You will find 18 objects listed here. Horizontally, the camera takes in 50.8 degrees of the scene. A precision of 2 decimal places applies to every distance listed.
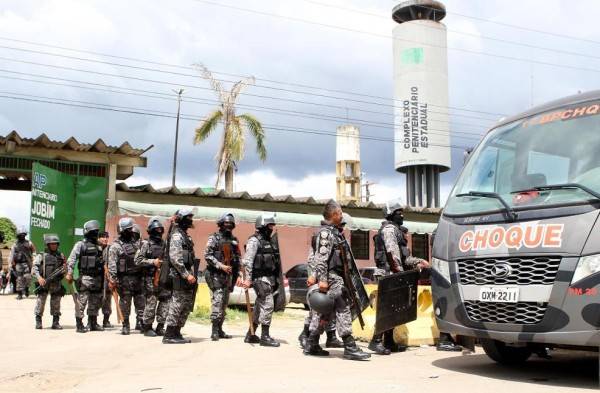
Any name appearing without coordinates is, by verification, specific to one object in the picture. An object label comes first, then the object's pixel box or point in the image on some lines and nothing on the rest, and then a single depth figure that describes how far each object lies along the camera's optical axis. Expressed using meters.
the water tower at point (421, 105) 48.47
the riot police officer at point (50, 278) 11.40
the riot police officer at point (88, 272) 11.03
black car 17.70
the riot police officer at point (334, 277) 7.52
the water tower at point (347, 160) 51.84
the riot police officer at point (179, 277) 9.35
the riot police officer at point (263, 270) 9.03
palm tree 26.25
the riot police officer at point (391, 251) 8.25
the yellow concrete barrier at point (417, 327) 9.12
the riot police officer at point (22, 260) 17.33
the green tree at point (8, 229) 33.38
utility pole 40.86
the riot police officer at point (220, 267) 9.82
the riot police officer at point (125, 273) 10.86
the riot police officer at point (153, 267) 10.57
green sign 17.50
